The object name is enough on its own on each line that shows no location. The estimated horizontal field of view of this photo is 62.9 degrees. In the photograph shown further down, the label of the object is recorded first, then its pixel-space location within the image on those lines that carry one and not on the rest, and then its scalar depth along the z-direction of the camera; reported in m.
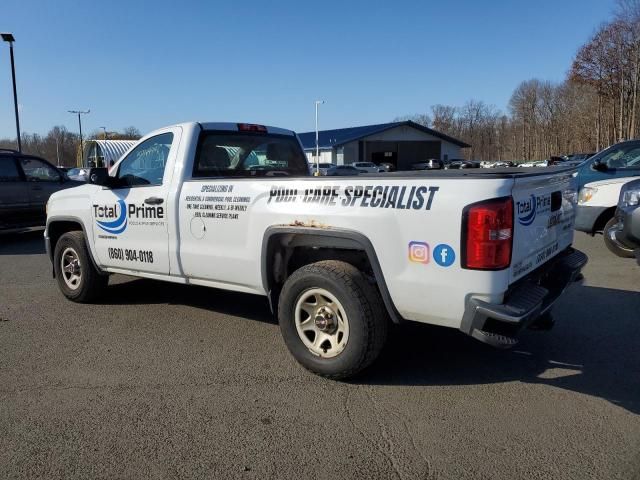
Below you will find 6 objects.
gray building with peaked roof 57.78
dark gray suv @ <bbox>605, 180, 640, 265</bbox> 5.78
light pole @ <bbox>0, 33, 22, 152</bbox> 21.27
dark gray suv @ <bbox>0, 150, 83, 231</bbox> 11.02
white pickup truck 3.16
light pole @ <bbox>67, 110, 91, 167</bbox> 50.66
